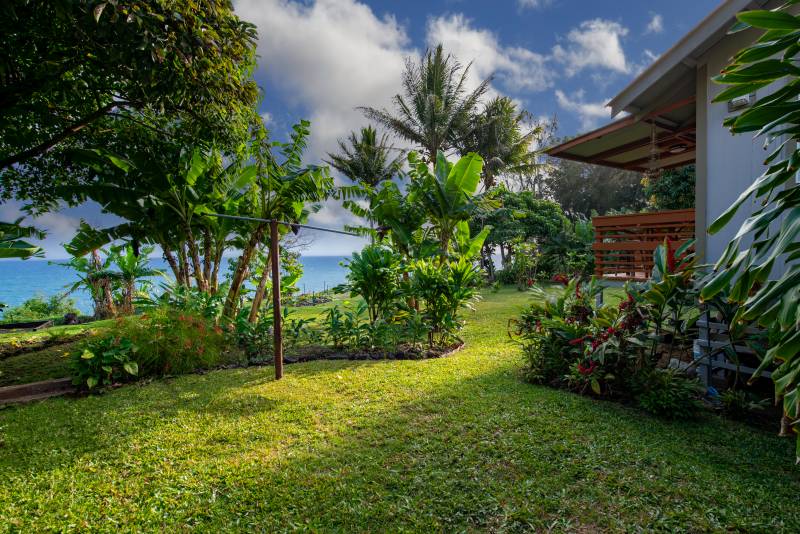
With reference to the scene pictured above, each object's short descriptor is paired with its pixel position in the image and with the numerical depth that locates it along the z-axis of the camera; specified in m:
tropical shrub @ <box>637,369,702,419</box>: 3.23
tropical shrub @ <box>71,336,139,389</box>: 4.25
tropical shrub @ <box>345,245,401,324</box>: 5.83
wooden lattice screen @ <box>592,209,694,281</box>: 5.30
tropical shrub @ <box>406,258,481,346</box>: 5.65
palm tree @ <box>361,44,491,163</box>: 16.88
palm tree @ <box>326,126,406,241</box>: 21.28
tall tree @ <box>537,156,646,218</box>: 25.91
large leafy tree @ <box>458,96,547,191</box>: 18.92
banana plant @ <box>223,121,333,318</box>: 6.21
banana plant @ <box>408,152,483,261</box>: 7.02
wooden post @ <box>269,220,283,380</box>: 4.48
